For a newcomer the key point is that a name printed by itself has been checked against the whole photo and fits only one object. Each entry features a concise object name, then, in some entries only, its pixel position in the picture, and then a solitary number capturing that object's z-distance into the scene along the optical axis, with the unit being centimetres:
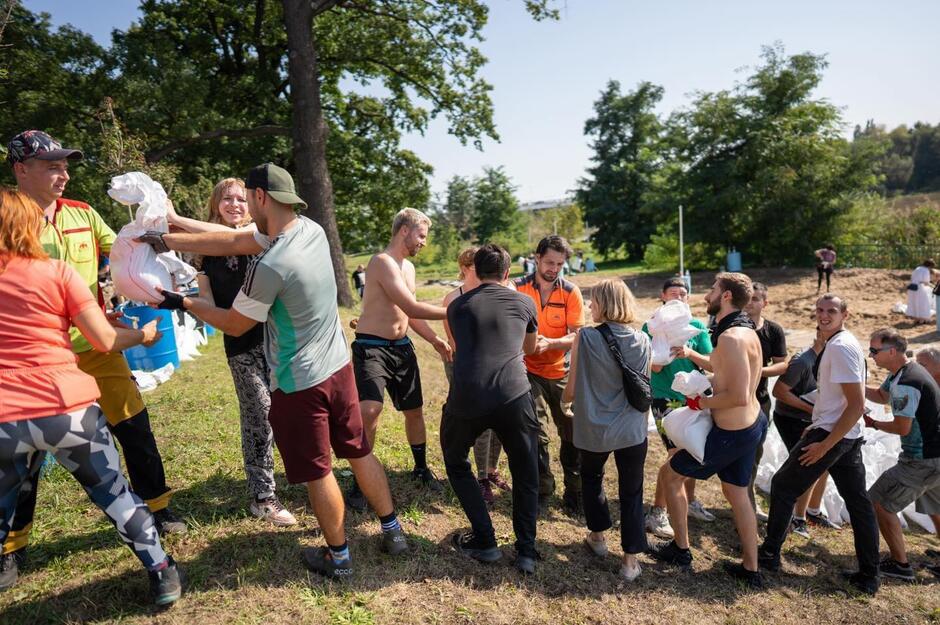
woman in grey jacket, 328
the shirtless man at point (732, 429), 335
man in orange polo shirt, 422
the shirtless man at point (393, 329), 371
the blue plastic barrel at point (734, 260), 2547
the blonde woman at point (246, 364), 326
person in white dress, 1296
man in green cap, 262
